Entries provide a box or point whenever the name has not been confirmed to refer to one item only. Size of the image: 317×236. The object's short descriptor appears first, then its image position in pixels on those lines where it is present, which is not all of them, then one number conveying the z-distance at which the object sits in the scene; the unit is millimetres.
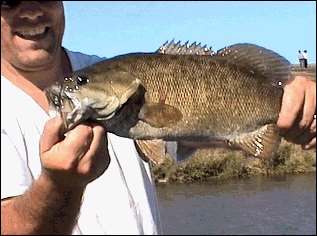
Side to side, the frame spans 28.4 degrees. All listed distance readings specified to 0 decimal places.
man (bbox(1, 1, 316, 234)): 1455
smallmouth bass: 1491
